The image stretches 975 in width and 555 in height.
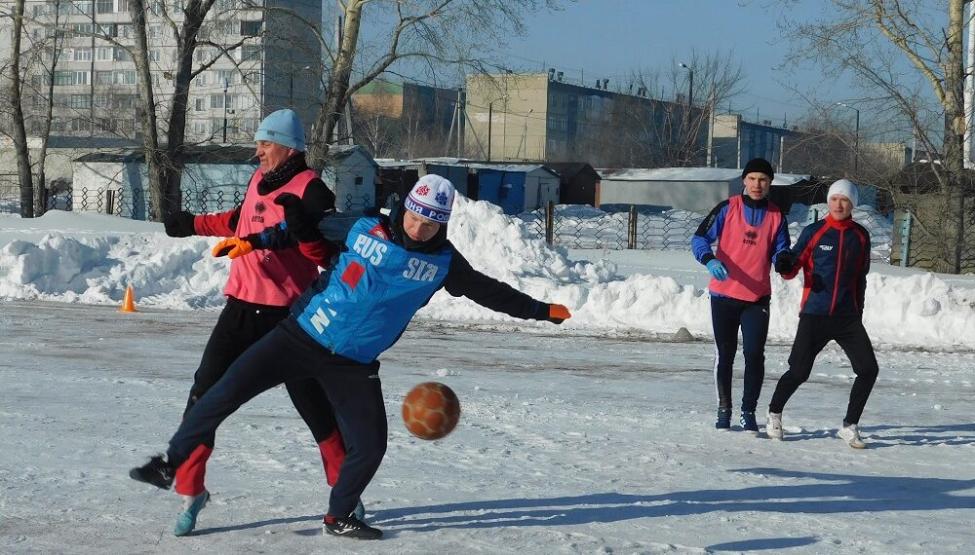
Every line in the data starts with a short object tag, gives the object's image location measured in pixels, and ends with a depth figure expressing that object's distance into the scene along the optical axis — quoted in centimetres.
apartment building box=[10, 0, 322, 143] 3042
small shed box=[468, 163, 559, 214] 6122
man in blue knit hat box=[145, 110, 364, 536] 562
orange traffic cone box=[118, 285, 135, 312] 1762
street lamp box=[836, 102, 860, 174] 2857
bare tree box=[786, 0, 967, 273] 2545
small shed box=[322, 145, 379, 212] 4528
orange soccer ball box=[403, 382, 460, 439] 567
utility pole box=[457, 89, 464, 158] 8781
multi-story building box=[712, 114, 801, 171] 12338
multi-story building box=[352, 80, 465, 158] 9771
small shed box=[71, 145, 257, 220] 4462
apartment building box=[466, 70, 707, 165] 10081
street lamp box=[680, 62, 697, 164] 7828
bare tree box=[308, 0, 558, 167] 3038
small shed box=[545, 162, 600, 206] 6988
